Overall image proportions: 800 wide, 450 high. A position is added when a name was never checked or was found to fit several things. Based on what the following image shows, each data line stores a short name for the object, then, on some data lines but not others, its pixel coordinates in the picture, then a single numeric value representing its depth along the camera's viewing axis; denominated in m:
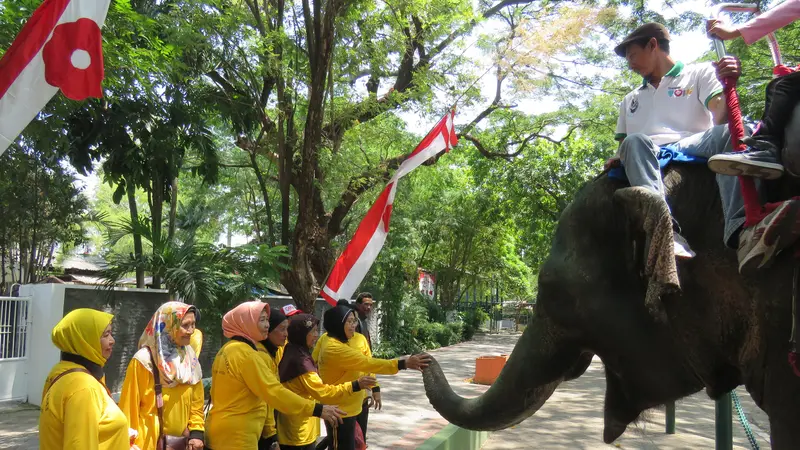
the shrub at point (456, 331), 22.36
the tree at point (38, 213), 11.88
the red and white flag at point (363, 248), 6.19
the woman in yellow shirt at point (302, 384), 4.66
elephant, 1.78
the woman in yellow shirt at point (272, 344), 4.41
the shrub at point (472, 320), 24.86
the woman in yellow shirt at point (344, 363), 5.11
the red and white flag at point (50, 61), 3.67
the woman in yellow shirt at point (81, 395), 2.65
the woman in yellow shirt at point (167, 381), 3.88
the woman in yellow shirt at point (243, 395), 3.97
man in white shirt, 1.97
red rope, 1.73
